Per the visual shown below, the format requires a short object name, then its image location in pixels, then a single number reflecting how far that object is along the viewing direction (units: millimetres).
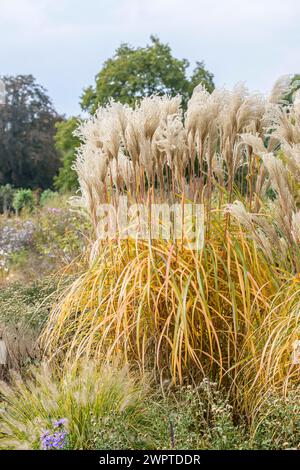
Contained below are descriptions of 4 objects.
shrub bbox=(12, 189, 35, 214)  18312
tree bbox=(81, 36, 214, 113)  22016
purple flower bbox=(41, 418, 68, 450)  3424
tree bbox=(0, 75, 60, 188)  32688
